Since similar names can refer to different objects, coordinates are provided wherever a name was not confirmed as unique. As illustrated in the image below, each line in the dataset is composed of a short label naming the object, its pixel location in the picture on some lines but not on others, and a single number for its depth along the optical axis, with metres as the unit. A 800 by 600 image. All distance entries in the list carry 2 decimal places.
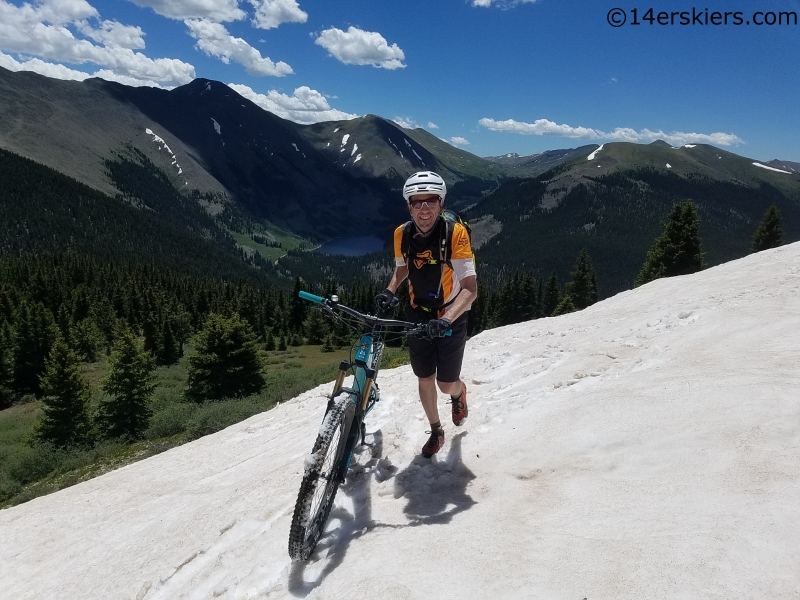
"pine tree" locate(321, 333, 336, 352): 76.31
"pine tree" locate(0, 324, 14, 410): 53.72
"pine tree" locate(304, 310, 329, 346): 82.94
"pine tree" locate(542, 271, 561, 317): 84.78
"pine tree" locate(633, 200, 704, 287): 45.34
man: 5.95
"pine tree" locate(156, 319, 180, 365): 66.56
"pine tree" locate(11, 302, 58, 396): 56.44
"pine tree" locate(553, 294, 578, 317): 64.25
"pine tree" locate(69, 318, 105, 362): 65.19
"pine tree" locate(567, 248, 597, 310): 70.25
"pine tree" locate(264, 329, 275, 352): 78.06
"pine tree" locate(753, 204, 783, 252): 49.91
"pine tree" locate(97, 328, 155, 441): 32.97
